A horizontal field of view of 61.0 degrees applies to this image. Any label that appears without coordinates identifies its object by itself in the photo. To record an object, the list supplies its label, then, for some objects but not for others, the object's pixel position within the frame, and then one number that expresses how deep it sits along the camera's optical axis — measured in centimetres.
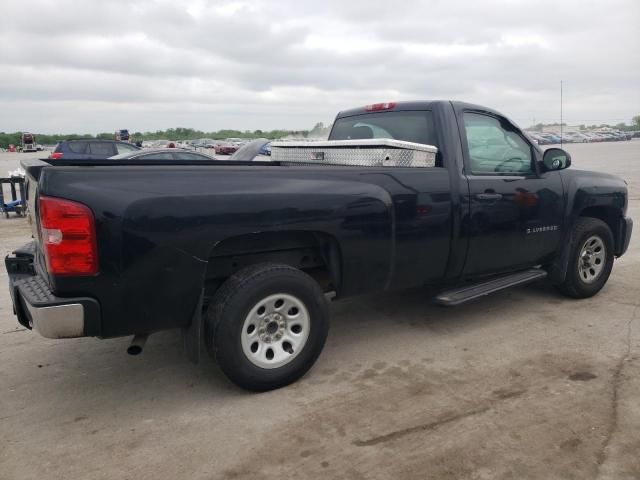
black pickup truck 290
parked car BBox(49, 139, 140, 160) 1750
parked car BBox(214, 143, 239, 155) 4409
